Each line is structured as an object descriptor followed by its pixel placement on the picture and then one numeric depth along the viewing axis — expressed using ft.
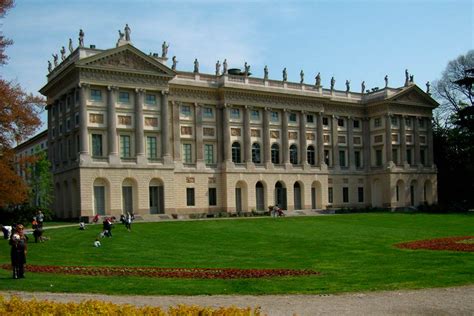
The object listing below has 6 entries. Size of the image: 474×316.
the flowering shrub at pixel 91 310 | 37.42
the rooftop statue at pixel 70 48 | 223.69
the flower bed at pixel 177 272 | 74.79
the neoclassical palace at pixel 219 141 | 207.51
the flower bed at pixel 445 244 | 99.30
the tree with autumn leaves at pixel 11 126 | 120.16
